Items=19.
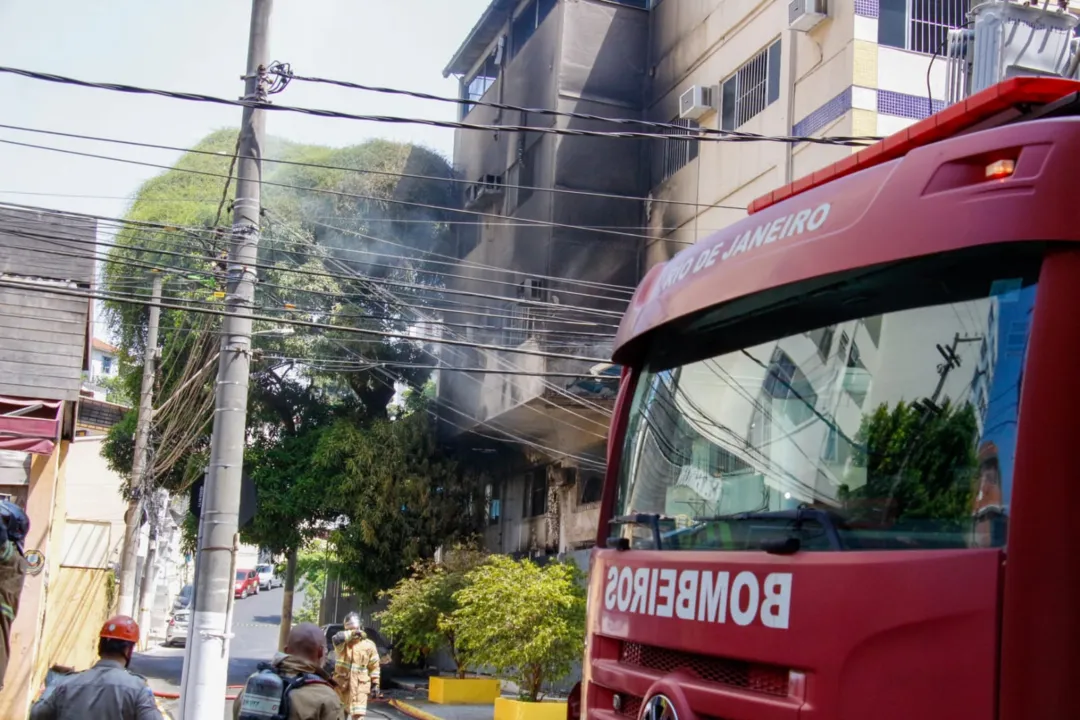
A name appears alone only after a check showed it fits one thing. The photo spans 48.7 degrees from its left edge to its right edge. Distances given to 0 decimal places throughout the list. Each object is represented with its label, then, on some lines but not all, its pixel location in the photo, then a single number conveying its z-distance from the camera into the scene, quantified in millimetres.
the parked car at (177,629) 41281
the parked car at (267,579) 74438
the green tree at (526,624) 17375
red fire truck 3279
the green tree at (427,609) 22484
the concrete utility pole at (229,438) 9727
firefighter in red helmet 4898
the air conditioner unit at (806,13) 17656
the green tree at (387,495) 27016
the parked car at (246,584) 61344
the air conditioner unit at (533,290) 24000
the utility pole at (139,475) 23328
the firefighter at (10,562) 5758
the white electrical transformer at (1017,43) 11070
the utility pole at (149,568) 36969
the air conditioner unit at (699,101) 20875
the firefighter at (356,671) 13383
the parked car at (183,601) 43531
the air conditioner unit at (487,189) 26562
